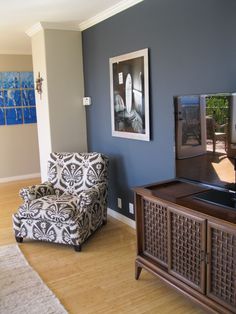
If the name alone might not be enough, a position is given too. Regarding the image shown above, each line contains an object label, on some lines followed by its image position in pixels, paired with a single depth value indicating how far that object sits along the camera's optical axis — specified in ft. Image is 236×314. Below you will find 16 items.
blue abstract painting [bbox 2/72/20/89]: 19.54
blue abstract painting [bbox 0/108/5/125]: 19.66
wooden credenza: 6.38
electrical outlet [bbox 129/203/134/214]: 12.30
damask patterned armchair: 10.55
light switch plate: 14.20
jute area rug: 7.66
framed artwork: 10.87
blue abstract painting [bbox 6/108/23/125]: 19.86
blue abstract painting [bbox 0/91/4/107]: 19.58
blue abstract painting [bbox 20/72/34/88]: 20.03
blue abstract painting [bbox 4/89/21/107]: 19.74
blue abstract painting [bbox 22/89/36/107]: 20.20
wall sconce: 14.08
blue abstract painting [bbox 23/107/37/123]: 20.36
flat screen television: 6.89
